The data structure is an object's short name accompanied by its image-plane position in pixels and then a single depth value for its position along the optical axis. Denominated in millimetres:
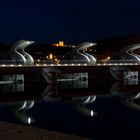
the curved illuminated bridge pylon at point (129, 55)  44523
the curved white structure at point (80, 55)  40570
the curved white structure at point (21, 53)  35777
